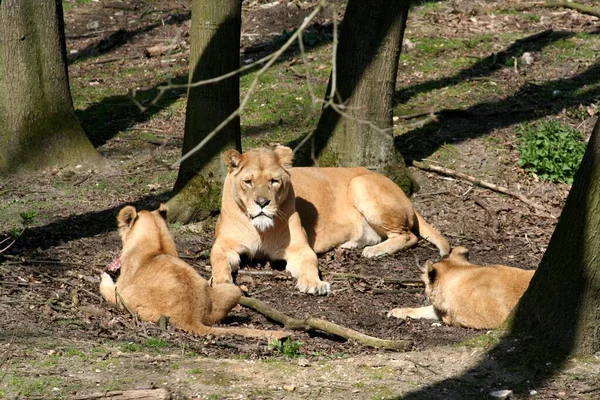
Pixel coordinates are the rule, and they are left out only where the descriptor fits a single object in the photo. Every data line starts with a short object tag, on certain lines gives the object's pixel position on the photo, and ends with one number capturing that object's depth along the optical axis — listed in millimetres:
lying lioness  18766
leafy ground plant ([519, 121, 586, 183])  23984
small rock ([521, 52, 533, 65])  31219
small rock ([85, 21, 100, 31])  37844
